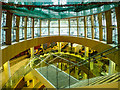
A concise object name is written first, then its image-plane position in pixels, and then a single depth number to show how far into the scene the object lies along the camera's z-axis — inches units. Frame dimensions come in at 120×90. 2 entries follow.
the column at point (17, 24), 357.4
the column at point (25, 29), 406.2
